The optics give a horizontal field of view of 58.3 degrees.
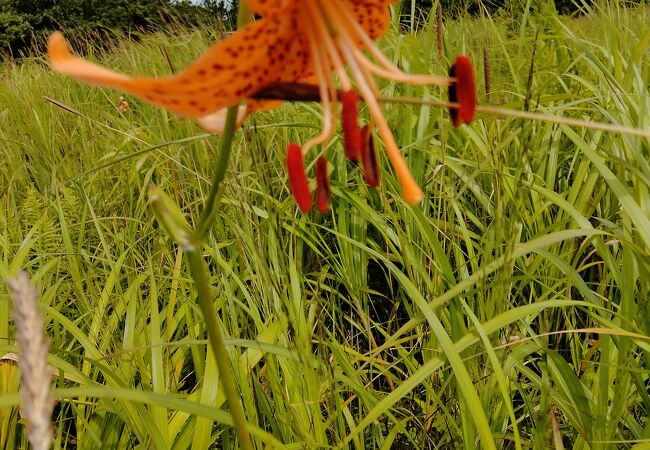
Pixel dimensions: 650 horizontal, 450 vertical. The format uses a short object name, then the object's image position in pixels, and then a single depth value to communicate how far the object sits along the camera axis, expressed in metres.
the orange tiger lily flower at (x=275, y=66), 0.12
